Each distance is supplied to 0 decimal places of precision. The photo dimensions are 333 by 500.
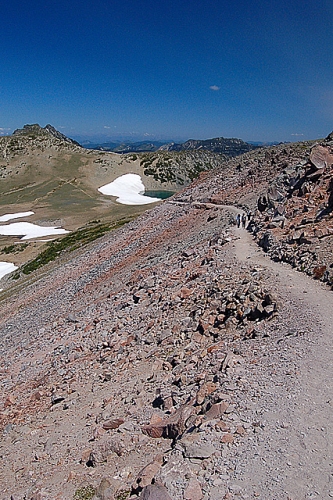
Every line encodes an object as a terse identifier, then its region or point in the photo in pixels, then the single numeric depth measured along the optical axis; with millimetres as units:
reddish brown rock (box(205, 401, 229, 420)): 7781
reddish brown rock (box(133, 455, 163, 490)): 6777
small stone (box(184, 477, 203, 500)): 6113
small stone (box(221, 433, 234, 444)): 7094
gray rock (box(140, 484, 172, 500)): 6168
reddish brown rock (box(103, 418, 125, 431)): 9430
